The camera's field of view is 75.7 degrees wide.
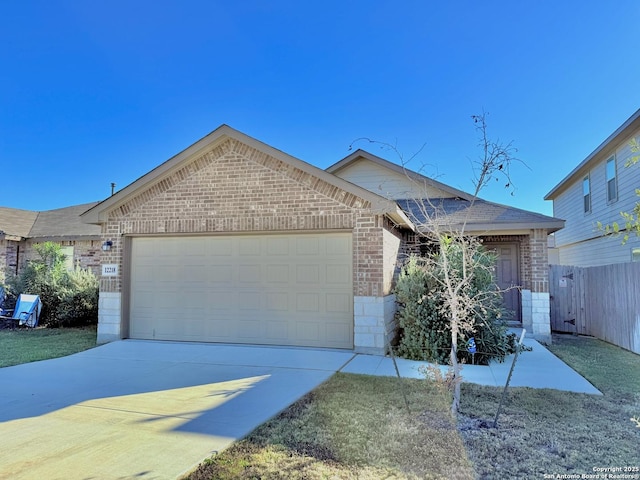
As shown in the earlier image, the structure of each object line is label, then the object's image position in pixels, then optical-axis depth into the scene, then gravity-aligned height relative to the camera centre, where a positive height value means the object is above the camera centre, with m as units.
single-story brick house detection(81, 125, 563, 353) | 8.39 +0.38
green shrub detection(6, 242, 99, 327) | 12.17 -0.70
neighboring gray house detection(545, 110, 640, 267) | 11.98 +2.58
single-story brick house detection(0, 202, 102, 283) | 15.51 +1.13
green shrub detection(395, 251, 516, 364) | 7.64 -1.03
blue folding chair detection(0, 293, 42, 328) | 11.84 -1.23
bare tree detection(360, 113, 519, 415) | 4.76 +1.22
